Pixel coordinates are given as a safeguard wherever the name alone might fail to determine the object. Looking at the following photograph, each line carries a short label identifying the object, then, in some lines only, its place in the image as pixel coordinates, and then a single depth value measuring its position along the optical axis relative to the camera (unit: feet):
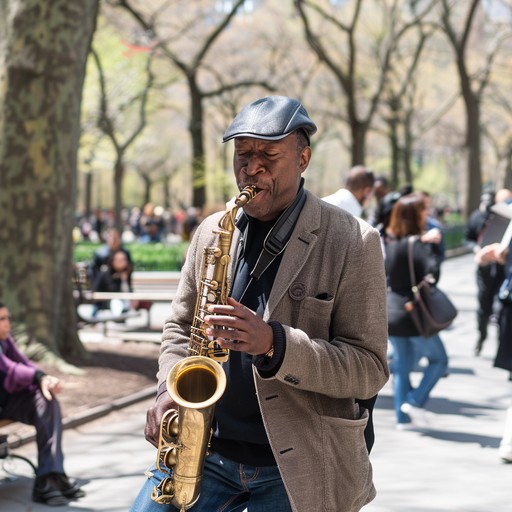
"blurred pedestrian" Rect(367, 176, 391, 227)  41.60
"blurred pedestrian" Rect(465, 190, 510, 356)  39.63
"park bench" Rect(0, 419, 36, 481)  21.43
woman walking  27.63
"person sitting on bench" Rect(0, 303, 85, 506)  20.94
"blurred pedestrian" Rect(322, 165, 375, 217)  27.07
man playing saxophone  9.29
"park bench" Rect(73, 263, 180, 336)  44.47
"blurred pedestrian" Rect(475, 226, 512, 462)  23.75
